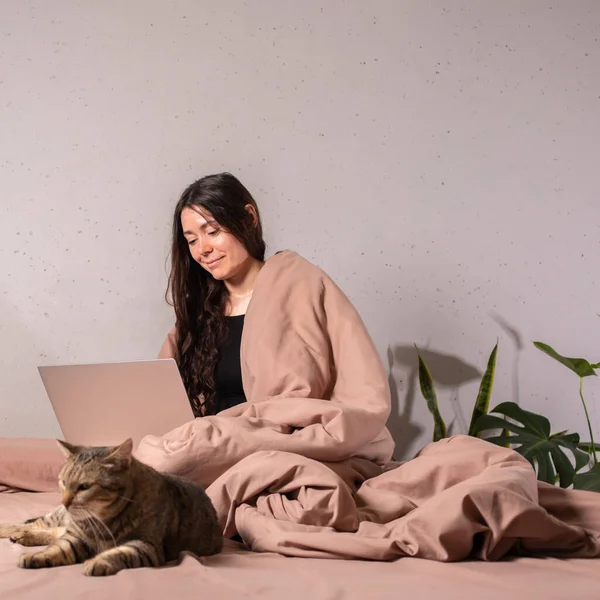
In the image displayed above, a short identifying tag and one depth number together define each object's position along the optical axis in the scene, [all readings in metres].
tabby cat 1.36
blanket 1.51
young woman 2.59
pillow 2.35
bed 1.23
